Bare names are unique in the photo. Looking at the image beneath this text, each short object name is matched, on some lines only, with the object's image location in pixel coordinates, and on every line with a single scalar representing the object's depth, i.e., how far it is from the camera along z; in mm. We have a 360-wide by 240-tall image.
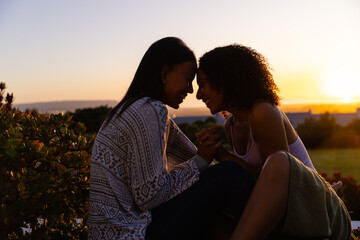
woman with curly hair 2857
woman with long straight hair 2820
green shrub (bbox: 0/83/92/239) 2775
